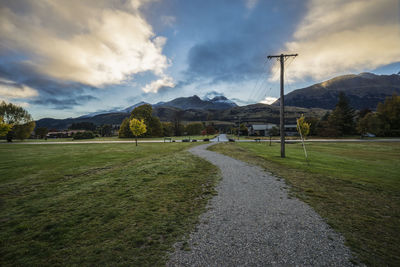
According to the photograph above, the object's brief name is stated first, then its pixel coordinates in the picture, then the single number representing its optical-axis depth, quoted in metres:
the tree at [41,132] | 81.62
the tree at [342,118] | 60.97
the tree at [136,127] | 32.91
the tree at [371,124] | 51.91
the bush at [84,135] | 63.38
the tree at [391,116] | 54.73
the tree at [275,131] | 63.04
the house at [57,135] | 96.12
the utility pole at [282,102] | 18.03
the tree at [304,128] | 39.90
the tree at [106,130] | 105.78
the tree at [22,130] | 52.19
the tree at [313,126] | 68.12
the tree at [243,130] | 94.28
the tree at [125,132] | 64.80
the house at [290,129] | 94.34
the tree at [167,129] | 77.41
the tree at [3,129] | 35.97
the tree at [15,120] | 51.56
